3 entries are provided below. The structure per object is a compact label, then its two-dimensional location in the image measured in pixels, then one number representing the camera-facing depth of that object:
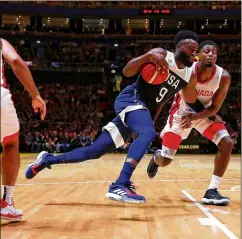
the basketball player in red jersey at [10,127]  2.62
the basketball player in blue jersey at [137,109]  4.14
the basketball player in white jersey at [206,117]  4.69
